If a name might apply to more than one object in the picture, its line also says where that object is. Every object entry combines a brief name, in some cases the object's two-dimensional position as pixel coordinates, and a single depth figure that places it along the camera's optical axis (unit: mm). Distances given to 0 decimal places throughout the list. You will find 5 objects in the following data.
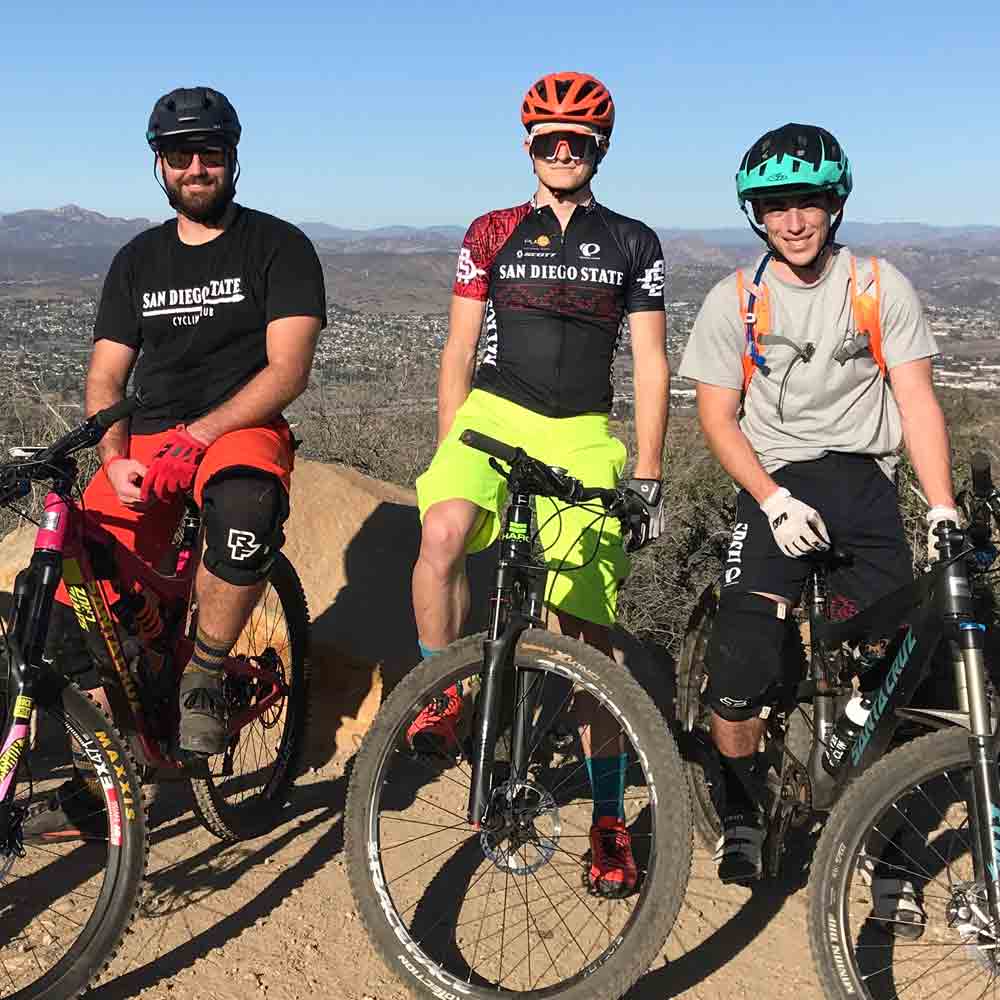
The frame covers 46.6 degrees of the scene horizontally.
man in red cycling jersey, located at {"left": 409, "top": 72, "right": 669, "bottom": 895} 3781
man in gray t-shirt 3580
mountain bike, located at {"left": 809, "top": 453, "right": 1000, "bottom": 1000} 2791
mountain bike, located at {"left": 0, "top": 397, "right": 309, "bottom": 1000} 3066
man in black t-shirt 3777
